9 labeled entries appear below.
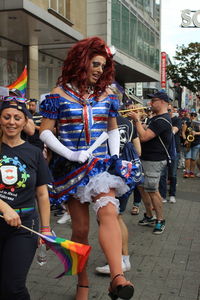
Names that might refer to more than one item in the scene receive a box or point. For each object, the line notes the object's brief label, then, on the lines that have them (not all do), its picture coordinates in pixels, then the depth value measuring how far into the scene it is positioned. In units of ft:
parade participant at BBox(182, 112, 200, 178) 37.52
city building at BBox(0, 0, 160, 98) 40.32
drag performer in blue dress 9.72
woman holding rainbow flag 8.25
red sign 130.74
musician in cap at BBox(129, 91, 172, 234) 18.31
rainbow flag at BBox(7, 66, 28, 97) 14.59
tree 127.62
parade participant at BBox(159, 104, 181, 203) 23.75
